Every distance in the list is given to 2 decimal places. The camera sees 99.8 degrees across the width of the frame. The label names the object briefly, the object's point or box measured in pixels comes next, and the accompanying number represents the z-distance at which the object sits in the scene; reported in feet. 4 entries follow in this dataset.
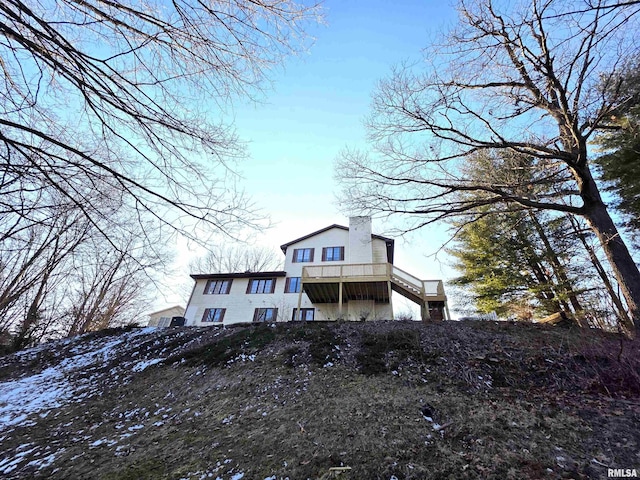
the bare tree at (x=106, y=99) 7.23
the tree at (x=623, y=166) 27.89
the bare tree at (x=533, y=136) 17.47
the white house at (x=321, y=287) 39.96
